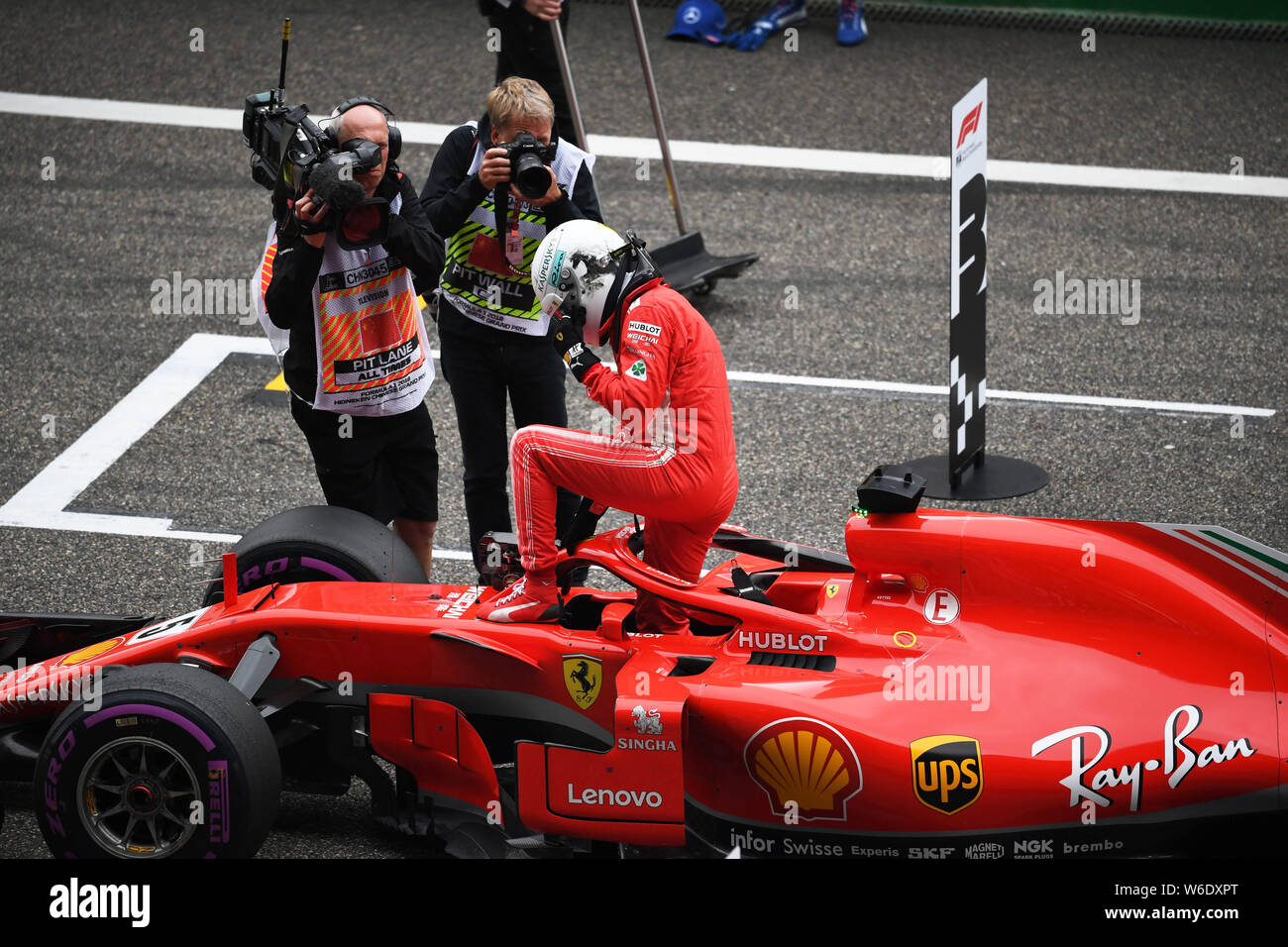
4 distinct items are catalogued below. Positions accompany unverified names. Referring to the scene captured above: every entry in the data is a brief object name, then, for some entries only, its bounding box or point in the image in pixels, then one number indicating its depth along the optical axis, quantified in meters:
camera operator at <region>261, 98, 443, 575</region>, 9.97
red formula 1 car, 8.20
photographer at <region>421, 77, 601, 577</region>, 10.89
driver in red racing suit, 9.04
